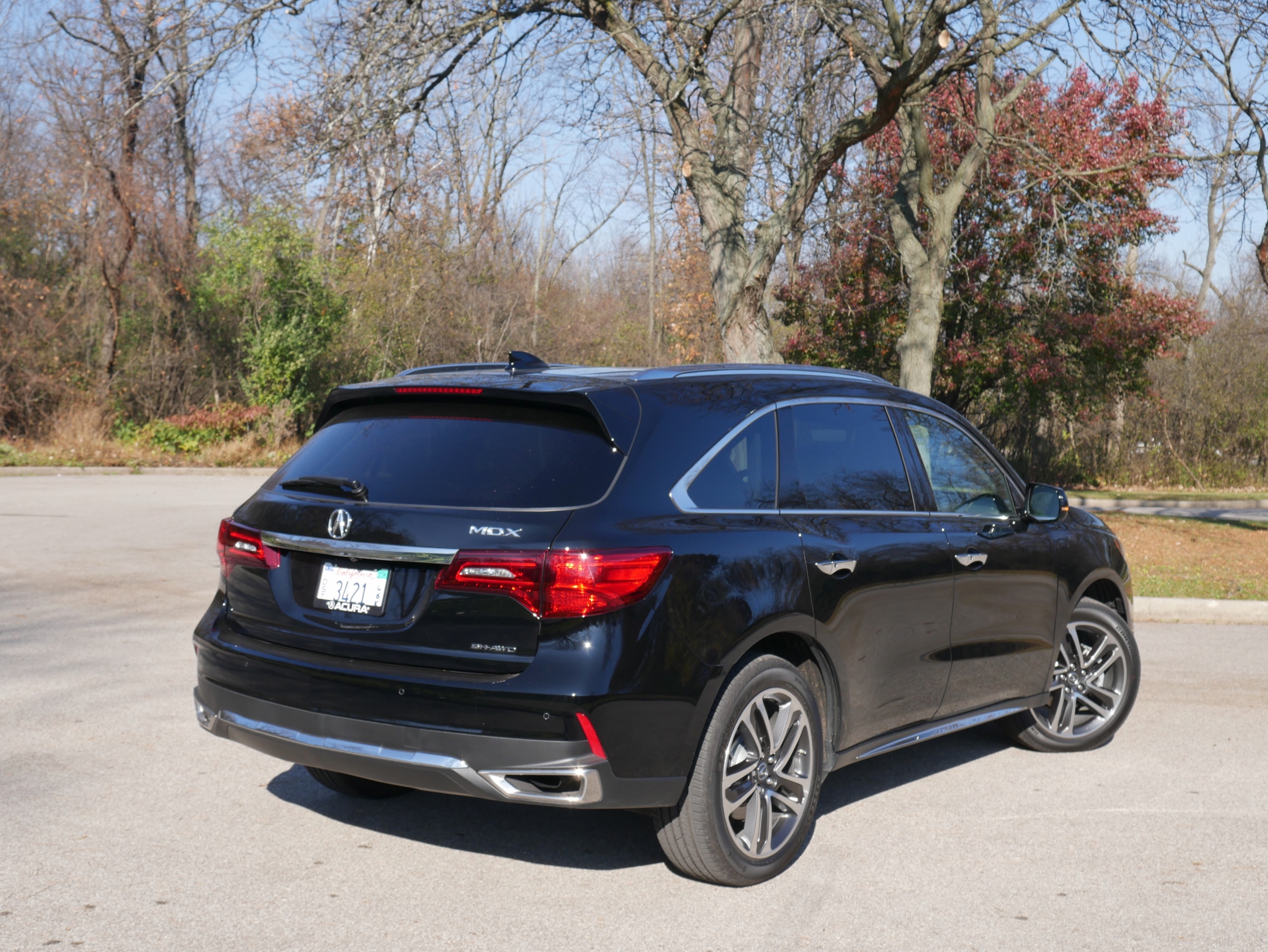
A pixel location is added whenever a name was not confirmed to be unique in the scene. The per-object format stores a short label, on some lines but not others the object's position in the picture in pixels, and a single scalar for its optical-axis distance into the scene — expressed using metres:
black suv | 3.99
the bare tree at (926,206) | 17.92
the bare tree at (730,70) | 14.08
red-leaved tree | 23.38
